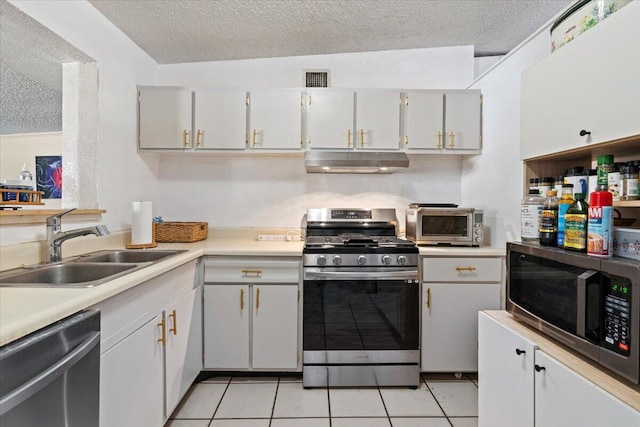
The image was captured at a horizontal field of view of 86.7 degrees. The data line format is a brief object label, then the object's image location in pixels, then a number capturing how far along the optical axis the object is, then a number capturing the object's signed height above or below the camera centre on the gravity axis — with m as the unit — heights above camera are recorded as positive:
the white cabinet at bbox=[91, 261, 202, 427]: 1.26 -0.63
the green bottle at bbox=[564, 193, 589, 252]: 1.13 -0.04
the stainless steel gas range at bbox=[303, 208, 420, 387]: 2.21 -0.67
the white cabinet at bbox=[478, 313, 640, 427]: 0.90 -0.56
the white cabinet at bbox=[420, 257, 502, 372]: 2.28 -0.58
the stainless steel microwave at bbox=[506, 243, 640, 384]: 0.87 -0.27
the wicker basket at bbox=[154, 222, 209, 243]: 2.58 -0.16
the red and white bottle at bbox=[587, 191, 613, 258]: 1.04 -0.03
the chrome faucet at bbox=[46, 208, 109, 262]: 1.66 -0.12
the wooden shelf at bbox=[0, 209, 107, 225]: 1.51 -0.03
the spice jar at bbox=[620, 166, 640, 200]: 1.14 +0.11
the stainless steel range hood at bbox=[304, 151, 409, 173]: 2.49 +0.39
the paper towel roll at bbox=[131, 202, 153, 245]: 2.27 -0.08
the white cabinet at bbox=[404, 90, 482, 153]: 2.60 +0.72
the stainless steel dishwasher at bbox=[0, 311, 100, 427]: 0.80 -0.44
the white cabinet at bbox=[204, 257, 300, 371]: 2.25 -0.72
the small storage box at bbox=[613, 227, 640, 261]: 1.00 -0.08
